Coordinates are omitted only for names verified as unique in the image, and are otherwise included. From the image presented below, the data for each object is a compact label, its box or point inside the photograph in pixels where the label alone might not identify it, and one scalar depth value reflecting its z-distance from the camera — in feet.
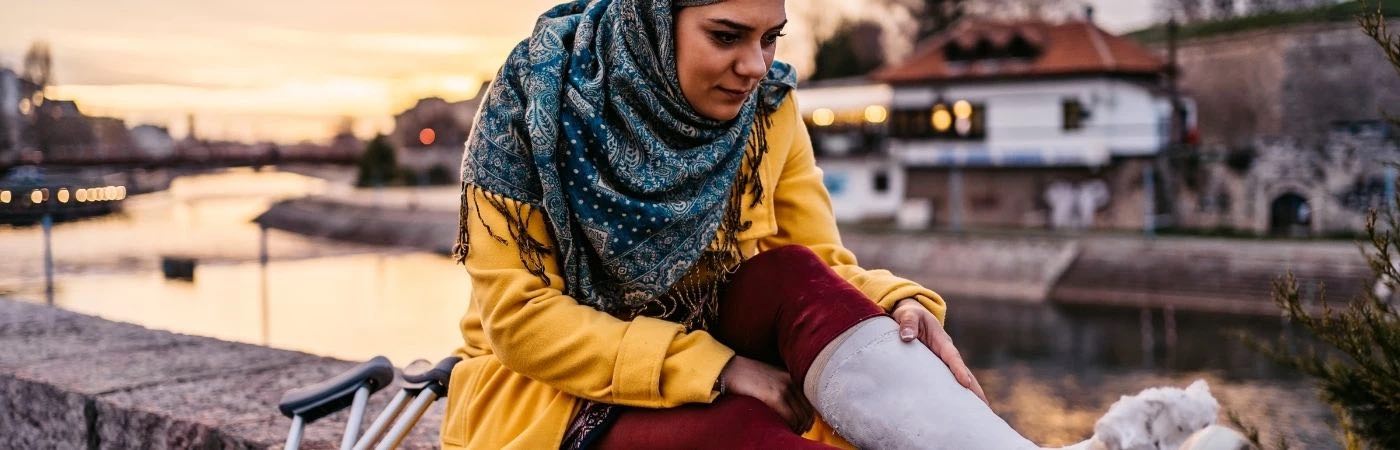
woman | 4.25
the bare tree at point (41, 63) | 134.21
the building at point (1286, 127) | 82.12
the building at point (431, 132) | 192.13
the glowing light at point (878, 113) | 100.58
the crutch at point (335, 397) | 5.47
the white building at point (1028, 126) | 88.38
